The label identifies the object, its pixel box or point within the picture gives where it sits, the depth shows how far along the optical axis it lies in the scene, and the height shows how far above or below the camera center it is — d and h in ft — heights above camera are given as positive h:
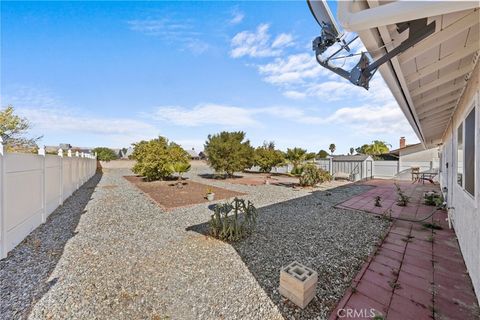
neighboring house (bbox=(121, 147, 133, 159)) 175.42 +5.66
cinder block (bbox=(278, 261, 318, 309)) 7.32 -4.70
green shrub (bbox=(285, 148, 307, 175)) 43.19 +0.94
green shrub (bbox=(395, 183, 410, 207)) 23.05 -4.83
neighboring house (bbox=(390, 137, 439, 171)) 51.55 +1.18
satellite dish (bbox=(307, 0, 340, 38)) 6.28 +4.74
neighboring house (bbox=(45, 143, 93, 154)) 140.56 +9.12
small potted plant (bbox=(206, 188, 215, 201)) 26.27 -4.92
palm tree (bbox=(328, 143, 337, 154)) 188.03 +12.78
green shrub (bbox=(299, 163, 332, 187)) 38.37 -3.00
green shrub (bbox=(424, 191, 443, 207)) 21.77 -4.33
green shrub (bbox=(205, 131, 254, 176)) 50.31 +1.88
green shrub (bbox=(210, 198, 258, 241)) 13.51 -4.60
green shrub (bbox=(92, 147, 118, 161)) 112.78 +3.00
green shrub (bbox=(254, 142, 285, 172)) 60.98 +0.57
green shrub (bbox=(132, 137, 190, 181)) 43.70 +0.14
